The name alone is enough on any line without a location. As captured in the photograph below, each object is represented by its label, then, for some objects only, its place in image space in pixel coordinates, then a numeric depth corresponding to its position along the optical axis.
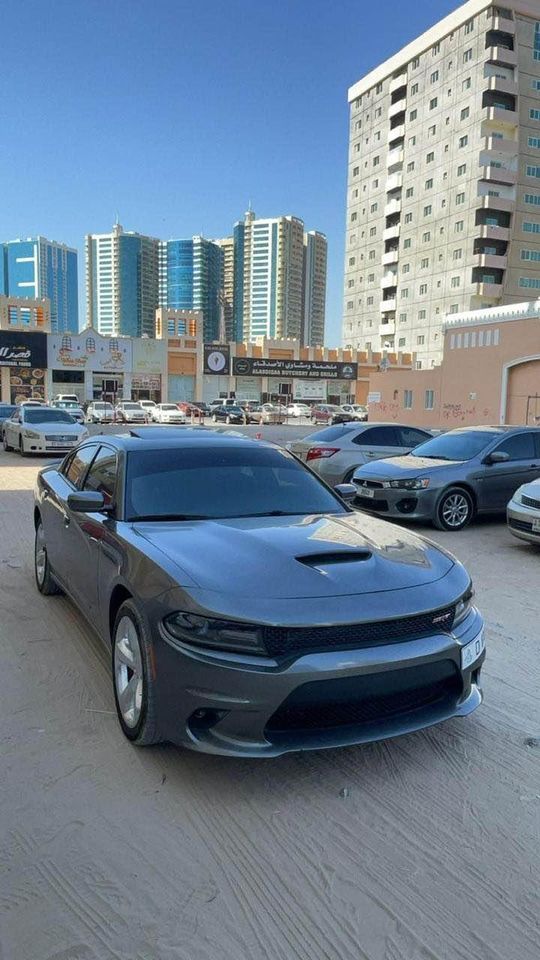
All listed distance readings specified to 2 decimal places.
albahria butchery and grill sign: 65.69
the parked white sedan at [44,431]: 18.67
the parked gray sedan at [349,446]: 11.24
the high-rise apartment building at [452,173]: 71.31
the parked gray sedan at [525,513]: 7.30
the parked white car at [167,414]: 42.66
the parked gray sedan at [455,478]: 8.63
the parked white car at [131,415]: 43.31
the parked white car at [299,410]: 55.56
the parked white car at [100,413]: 42.71
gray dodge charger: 2.65
